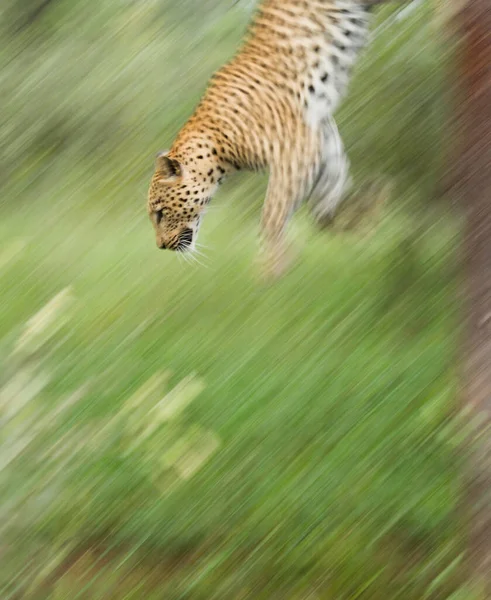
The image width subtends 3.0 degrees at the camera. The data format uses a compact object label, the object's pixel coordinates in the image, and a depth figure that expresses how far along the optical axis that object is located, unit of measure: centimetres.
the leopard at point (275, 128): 2274
